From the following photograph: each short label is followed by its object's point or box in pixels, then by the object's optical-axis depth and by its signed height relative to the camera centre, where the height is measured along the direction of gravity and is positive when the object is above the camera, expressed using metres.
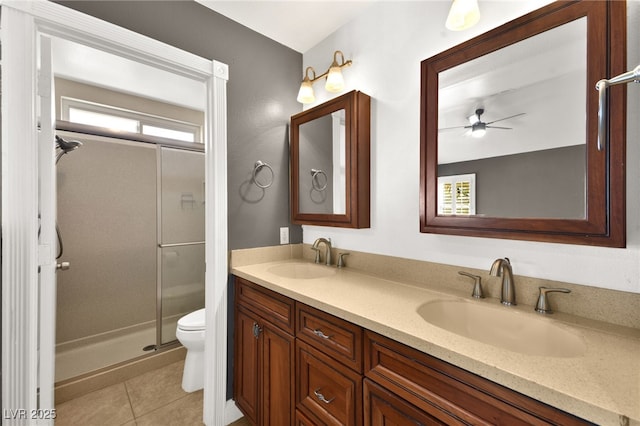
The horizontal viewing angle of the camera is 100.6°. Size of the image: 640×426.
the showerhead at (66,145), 1.69 +0.43
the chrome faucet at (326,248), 1.80 -0.25
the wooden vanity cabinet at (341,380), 0.66 -0.57
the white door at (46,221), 1.22 -0.04
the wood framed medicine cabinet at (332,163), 1.57 +0.32
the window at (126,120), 2.53 +0.97
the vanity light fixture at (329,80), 1.67 +0.87
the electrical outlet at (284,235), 1.96 -0.17
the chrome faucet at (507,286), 1.04 -0.29
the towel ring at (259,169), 1.83 +0.29
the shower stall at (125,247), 2.31 -0.34
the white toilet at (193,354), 1.96 -1.07
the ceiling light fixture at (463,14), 1.10 +0.82
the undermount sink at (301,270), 1.69 -0.38
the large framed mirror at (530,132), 0.84 +0.31
